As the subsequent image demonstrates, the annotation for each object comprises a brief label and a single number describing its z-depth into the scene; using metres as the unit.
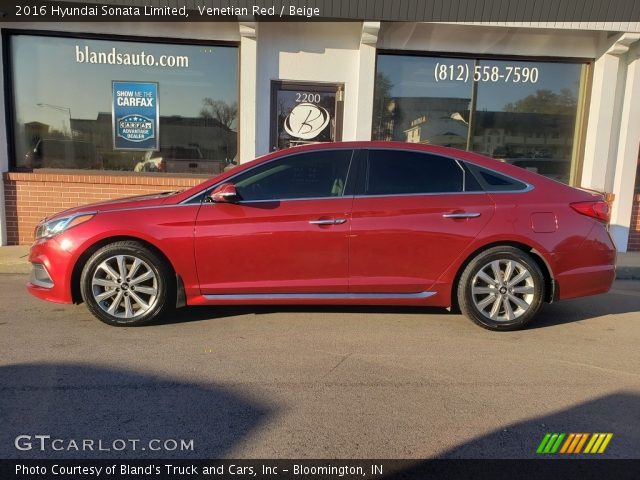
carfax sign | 8.24
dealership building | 8.00
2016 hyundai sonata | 4.20
